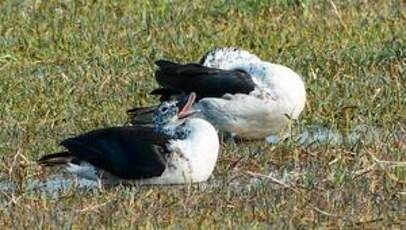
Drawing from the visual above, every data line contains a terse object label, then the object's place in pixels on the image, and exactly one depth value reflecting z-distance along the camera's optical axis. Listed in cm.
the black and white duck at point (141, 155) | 1633
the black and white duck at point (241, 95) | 1883
